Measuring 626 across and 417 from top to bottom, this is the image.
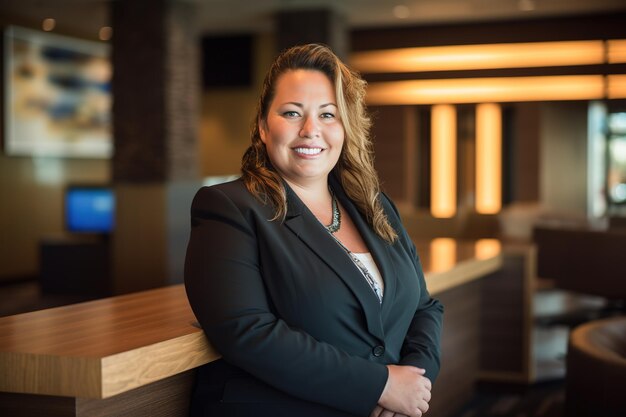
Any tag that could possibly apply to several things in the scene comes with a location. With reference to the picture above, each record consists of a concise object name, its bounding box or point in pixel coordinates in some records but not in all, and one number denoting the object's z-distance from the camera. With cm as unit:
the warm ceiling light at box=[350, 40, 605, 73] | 736
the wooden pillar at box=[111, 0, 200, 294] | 914
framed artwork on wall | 1048
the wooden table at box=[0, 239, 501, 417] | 176
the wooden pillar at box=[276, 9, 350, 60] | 1023
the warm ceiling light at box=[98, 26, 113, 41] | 1162
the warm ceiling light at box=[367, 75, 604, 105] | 734
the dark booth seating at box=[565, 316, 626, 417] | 240
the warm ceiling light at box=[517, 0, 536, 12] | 938
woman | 190
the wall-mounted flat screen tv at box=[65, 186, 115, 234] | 938
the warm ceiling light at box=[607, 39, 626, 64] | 758
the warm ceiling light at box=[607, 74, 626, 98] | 739
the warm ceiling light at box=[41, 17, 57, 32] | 1094
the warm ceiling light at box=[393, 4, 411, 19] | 979
